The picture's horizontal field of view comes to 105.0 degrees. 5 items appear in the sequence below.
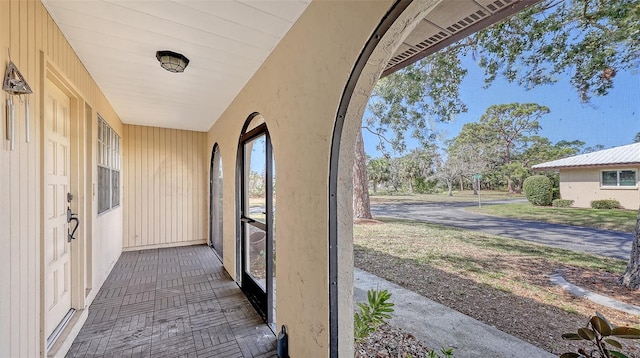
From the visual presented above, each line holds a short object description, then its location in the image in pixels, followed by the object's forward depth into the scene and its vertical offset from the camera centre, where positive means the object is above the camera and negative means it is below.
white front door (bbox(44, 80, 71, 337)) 2.02 -0.20
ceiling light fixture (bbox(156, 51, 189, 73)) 2.24 +1.14
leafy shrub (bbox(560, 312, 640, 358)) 0.77 -0.51
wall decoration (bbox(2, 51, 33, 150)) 1.26 +0.50
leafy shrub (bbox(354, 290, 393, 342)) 1.82 -1.02
